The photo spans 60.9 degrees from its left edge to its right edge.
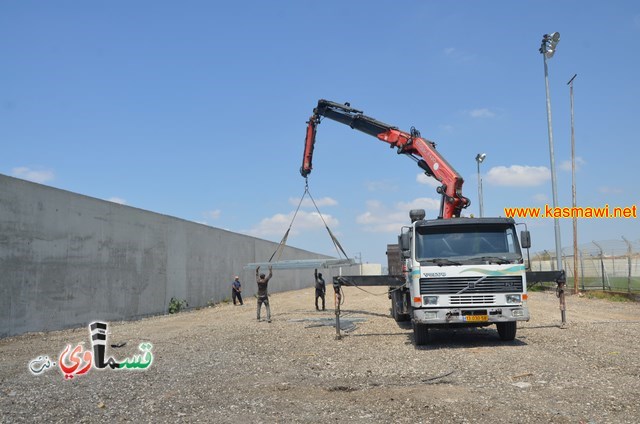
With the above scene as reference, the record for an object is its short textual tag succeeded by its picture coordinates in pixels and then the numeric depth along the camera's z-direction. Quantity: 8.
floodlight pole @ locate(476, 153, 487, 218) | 43.84
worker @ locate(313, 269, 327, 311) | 21.90
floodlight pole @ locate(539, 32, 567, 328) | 28.11
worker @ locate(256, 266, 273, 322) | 17.86
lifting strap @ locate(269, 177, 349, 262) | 17.50
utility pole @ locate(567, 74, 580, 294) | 27.70
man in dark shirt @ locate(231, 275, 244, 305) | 27.81
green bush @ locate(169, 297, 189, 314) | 24.64
